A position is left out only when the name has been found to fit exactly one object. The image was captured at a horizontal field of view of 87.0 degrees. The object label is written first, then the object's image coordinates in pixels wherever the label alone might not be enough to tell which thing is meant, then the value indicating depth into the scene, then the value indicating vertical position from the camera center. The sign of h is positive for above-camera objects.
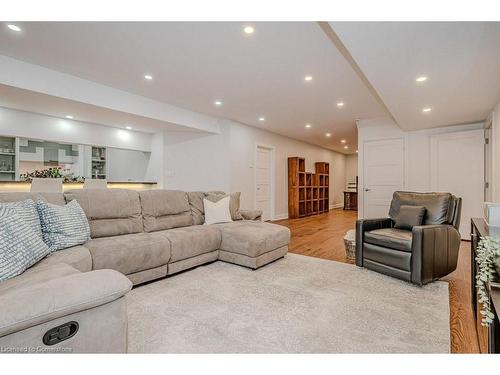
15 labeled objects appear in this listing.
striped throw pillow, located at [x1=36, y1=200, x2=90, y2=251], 2.07 -0.32
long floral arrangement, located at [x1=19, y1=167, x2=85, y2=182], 4.80 +0.24
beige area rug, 1.61 -0.94
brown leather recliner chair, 2.49 -0.55
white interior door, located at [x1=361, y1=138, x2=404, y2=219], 5.44 +0.33
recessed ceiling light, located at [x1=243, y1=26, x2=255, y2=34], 2.35 +1.44
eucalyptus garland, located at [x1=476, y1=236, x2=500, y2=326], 1.02 -0.31
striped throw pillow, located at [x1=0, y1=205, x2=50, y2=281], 1.44 -0.35
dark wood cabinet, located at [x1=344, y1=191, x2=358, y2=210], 10.07 -0.42
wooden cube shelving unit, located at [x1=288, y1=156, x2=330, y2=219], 7.47 -0.01
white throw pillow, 3.64 -0.33
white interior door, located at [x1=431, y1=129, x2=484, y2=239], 4.56 +0.39
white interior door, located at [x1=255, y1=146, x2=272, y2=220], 6.45 +0.19
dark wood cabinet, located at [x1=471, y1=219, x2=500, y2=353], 1.03 -0.57
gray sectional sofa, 0.97 -0.50
